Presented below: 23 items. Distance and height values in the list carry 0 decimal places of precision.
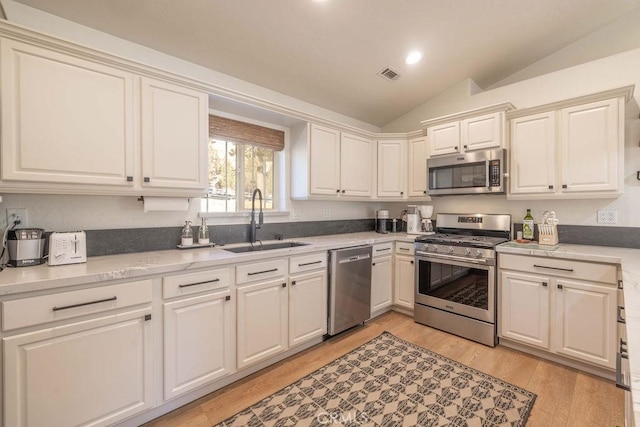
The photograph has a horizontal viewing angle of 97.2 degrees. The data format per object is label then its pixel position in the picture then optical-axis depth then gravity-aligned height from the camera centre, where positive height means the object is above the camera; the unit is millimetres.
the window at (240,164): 2623 +490
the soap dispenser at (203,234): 2355 -182
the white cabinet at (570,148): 2281 +557
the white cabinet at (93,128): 1502 +521
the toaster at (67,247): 1614 -206
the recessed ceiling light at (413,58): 2755 +1540
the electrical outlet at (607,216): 2496 -44
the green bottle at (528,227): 2805 -155
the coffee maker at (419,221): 3537 -118
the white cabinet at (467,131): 2781 +859
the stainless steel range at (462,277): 2586 -648
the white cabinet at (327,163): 2967 +552
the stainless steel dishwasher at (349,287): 2635 -743
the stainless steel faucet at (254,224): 2584 -114
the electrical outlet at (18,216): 1698 -20
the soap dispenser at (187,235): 2254 -182
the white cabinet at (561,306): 2059 -759
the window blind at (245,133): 2541 +775
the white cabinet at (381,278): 3070 -742
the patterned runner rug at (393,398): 1697 -1241
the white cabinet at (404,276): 3168 -736
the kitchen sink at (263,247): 2463 -325
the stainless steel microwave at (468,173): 2758 +407
